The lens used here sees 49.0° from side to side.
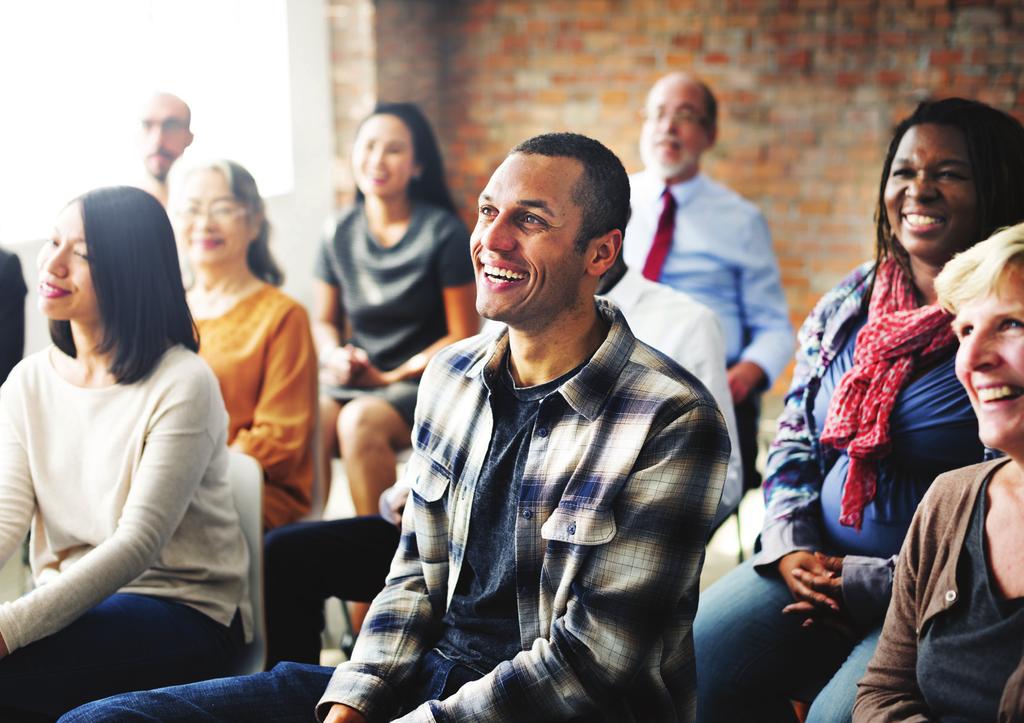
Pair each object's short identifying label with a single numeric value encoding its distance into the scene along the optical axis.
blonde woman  1.37
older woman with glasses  2.63
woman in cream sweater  1.90
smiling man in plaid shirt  1.48
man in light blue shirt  3.18
